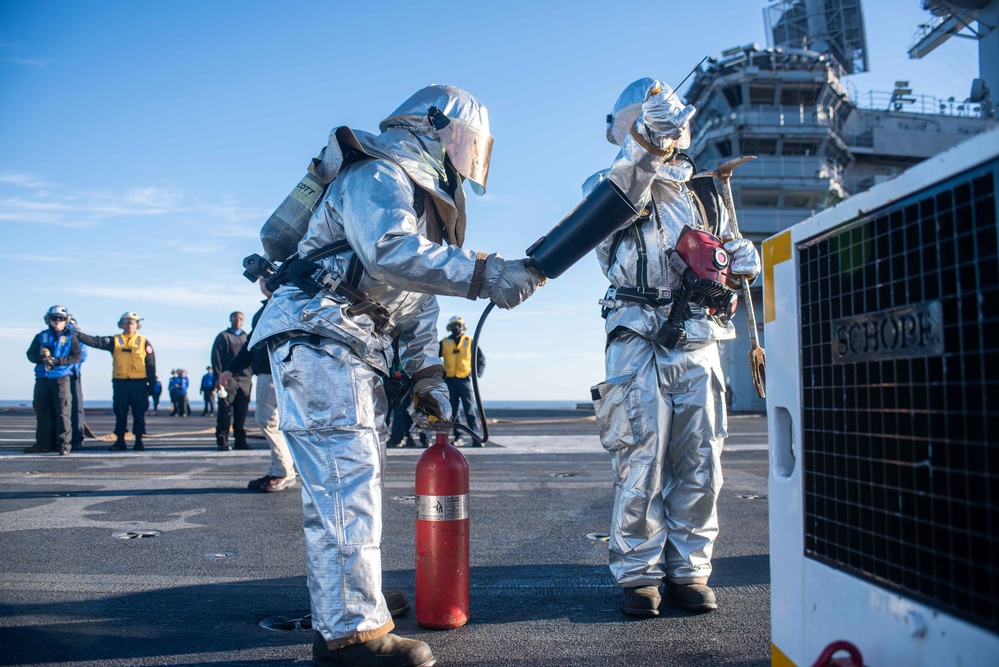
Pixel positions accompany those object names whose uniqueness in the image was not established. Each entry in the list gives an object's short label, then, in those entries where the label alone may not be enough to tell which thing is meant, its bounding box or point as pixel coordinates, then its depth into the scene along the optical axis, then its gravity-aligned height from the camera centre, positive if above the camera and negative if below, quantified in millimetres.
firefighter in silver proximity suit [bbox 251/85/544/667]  2539 +193
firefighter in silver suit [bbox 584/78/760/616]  3293 -217
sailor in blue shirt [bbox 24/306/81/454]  9930 -13
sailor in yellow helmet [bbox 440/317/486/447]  12000 +98
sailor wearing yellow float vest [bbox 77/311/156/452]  10656 +55
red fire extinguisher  2955 -696
